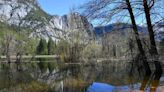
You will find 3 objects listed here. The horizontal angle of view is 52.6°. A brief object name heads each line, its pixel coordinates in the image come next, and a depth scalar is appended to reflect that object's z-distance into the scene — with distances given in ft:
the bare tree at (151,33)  24.08
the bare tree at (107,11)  22.41
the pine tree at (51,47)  279.07
